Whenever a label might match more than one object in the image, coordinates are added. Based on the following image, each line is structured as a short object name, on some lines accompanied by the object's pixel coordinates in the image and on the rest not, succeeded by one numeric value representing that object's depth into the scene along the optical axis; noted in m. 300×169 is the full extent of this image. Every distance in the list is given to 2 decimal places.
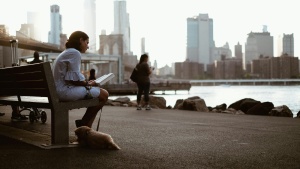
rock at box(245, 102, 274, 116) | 11.81
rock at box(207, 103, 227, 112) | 16.48
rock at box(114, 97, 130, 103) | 17.67
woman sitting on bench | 4.70
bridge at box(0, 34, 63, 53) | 45.62
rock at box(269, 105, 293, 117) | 11.03
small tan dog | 4.60
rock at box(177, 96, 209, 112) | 12.89
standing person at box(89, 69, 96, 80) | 14.79
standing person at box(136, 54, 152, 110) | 11.90
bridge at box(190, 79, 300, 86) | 138.10
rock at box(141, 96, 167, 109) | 16.00
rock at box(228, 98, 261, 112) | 14.47
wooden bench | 4.53
